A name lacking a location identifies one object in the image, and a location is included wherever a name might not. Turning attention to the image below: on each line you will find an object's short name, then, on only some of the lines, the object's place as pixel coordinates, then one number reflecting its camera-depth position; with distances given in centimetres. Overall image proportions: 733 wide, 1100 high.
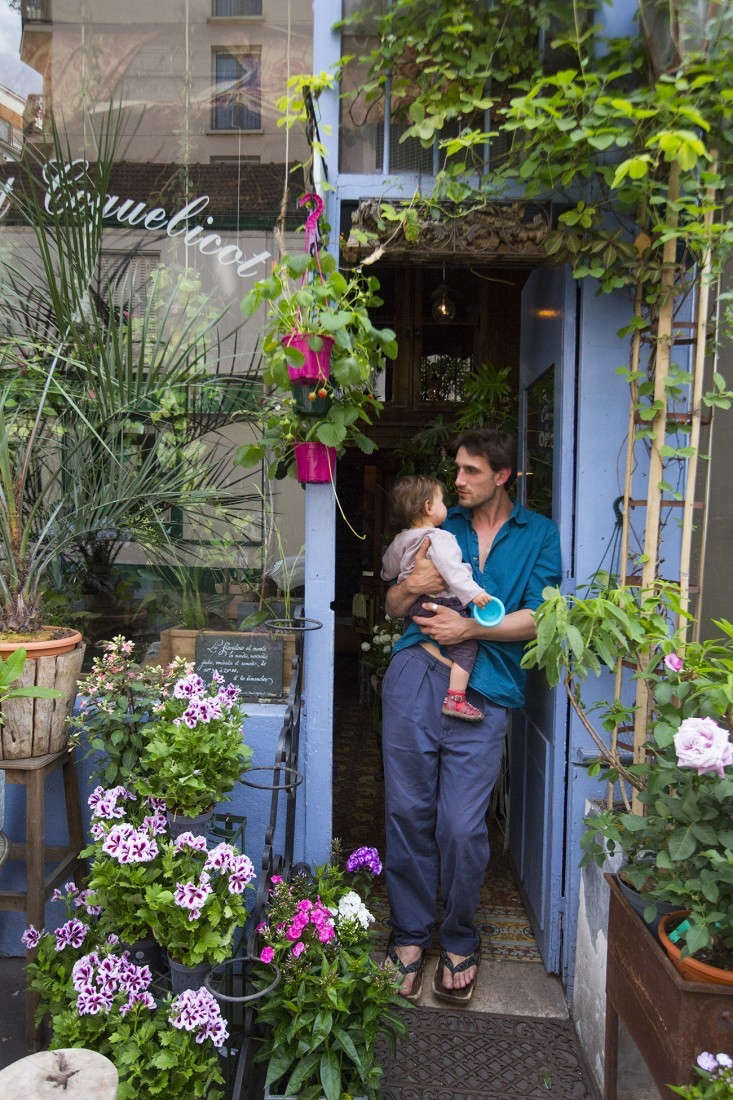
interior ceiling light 578
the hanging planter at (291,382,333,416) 261
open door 291
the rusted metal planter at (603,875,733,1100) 178
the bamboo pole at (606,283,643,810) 264
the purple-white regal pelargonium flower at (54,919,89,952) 245
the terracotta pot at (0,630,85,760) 253
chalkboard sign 303
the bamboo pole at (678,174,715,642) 240
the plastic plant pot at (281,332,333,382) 250
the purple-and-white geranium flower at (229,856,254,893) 212
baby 283
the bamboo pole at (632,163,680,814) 250
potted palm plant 296
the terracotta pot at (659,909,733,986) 180
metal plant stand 222
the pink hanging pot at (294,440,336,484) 278
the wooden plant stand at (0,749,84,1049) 254
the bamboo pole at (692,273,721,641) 257
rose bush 179
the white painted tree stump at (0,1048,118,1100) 162
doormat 244
